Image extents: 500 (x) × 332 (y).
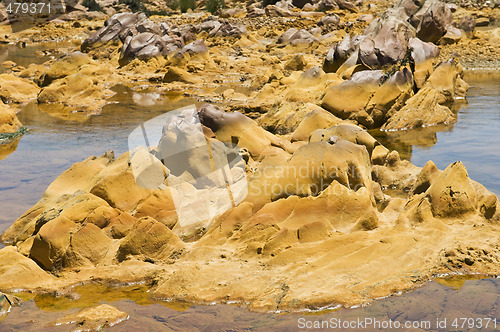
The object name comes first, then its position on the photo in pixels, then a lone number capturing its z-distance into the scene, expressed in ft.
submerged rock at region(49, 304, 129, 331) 15.28
